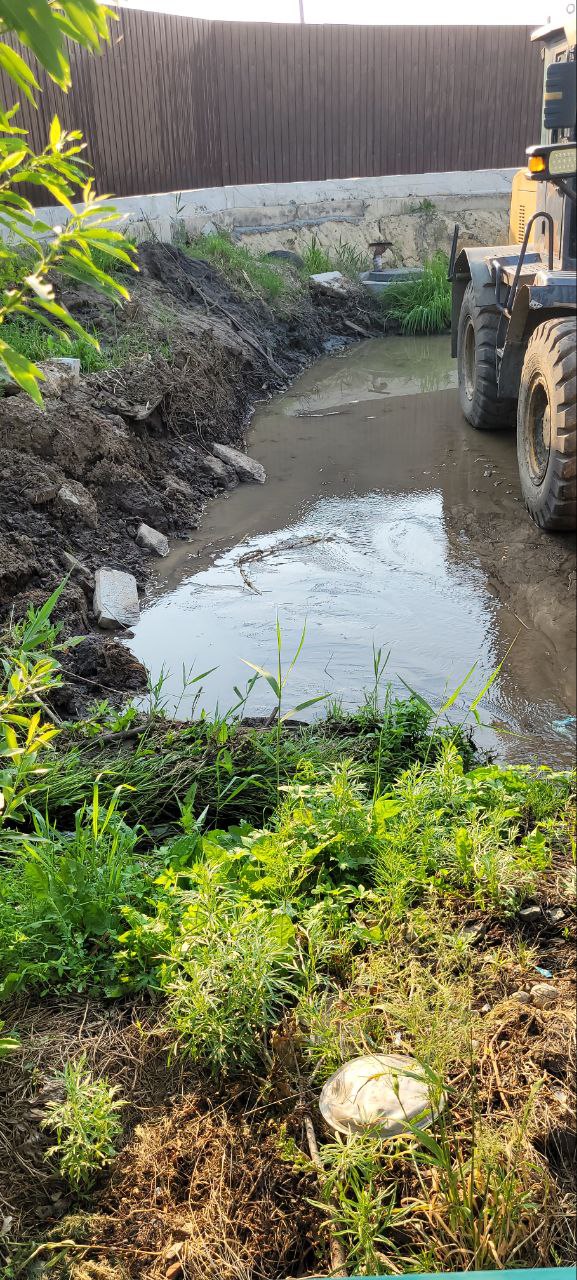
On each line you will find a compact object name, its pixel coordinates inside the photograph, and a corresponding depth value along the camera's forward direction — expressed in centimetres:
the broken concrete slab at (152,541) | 593
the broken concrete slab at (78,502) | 574
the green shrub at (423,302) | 1219
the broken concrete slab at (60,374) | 635
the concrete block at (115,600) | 496
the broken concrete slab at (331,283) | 1240
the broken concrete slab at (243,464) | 711
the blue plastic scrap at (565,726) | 329
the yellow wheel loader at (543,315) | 388
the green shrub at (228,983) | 223
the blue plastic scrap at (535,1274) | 99
